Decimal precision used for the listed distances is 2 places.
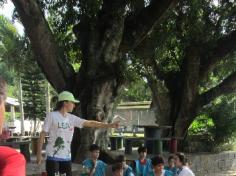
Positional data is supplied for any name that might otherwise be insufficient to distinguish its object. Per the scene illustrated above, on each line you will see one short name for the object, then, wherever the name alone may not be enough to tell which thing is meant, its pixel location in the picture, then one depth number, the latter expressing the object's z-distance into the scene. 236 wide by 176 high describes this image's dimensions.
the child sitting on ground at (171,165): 7.39
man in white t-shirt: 5.63
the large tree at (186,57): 11.75
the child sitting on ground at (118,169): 6.64
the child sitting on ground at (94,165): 6.82
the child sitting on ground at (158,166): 6.85
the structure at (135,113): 30.63
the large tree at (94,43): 8.50
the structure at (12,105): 29.60
